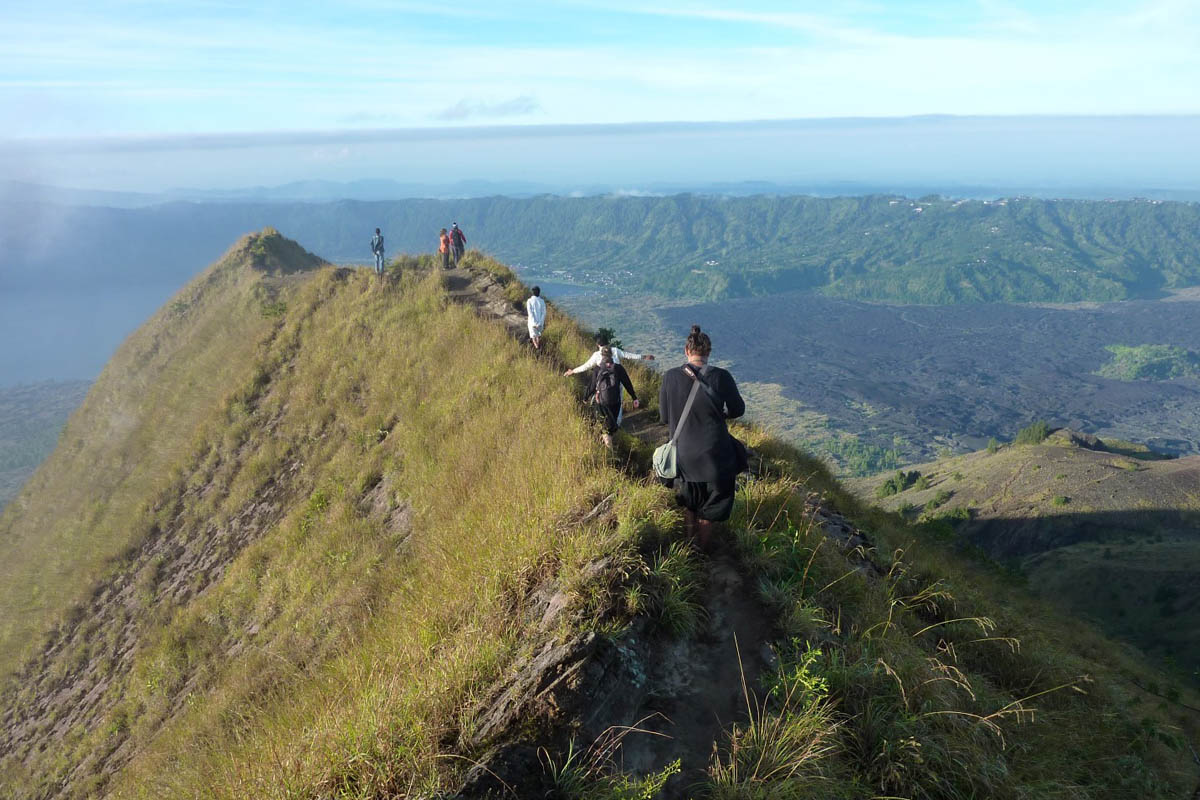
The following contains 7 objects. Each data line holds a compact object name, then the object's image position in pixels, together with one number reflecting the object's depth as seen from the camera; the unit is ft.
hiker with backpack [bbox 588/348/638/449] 27.53
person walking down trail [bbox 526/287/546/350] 40.16
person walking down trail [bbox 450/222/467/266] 73.51
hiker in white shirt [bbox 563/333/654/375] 28.86
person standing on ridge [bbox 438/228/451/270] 73.09
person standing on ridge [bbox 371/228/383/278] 68.23
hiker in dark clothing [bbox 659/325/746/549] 17.40
